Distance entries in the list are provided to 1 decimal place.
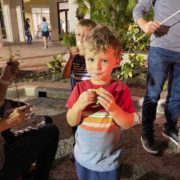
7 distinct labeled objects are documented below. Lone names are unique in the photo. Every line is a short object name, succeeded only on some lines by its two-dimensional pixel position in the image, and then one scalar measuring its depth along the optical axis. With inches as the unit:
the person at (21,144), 52.9
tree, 205.0
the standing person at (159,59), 71.9
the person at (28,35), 392.3
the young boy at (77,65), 69.2
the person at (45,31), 371.7
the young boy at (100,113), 43.4
